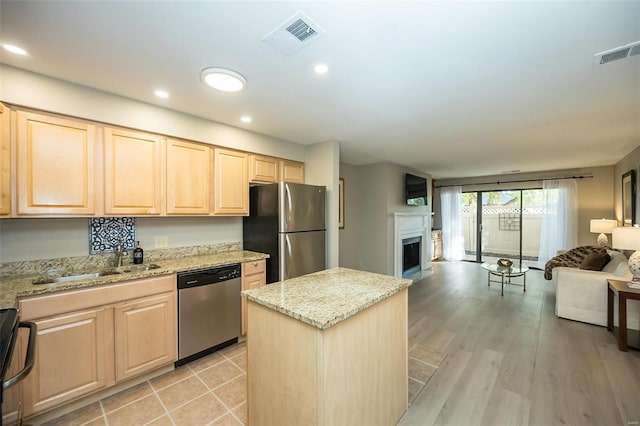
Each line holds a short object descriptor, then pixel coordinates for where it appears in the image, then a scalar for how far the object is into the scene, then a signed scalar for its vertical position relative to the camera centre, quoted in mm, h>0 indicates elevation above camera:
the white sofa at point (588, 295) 3142 -1057
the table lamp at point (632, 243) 2771 -331
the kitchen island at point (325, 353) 1240 -755
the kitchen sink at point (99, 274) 1979 -523
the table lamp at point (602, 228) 4711 -281
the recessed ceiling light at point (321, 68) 1812 +1014
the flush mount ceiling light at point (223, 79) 1873 +999
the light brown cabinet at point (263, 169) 3272 +560
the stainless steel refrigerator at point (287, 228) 3008 -190
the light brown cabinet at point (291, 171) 3609 +581
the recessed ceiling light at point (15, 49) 1619 +1027
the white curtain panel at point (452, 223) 7504 -322
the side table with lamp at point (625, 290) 2645 -810
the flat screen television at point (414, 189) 5719 +526
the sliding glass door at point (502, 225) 6676 -336
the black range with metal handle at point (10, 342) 919 -523
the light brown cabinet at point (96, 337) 1724 -944
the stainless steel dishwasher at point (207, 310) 2379 -957
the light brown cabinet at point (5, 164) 1755 +326
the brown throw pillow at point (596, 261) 3664 -698
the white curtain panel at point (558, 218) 5910 -130
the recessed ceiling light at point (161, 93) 2205 +1020
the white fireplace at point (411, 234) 5316 -490
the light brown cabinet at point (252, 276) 2824 -716
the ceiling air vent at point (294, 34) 1390 +1014
